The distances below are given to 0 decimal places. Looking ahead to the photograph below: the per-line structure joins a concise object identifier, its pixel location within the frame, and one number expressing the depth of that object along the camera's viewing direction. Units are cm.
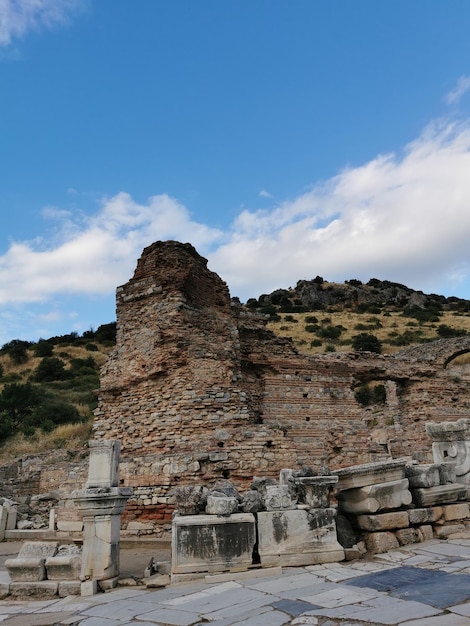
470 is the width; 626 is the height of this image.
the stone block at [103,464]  630
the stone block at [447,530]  650
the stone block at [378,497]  627
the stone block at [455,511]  668
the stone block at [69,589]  573
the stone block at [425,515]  642
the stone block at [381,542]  607
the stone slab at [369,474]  647
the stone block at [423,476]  675
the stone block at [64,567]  599
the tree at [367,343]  4160
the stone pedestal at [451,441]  744
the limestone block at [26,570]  600
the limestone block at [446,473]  703
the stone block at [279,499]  607
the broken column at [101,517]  582
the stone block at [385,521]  620
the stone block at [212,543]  559
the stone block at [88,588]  557
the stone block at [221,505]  582
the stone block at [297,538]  578
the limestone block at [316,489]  617
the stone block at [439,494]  662
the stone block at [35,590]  579
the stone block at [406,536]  625
